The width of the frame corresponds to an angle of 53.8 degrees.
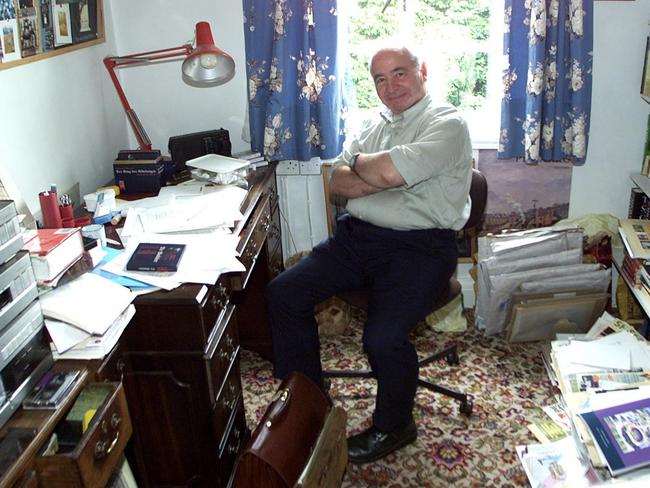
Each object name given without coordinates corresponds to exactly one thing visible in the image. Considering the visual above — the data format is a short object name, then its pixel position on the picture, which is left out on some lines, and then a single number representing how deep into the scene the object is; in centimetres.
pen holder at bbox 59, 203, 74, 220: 195
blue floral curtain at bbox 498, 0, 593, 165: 253
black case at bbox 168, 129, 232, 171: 266
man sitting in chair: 208
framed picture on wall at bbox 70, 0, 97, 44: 239
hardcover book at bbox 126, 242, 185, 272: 171
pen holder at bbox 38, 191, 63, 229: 186
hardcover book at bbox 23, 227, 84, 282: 143
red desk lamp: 229
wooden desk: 162
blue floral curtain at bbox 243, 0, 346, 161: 263
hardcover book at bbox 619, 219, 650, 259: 251
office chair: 222
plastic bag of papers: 273
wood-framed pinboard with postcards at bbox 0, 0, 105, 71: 199
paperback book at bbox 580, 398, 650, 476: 170
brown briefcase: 165
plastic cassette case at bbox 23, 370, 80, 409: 120
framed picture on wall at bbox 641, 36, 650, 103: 260
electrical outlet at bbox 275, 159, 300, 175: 298
